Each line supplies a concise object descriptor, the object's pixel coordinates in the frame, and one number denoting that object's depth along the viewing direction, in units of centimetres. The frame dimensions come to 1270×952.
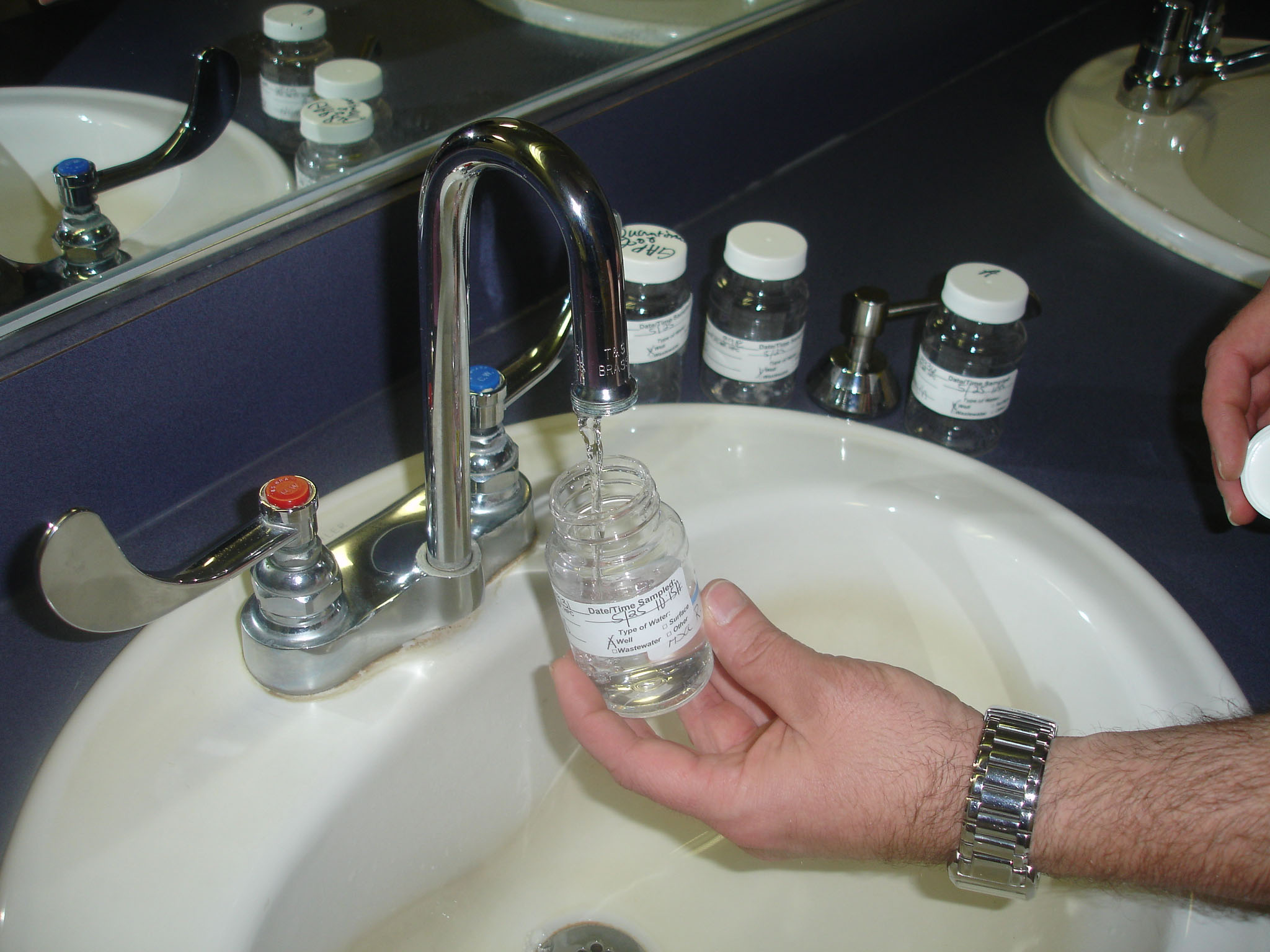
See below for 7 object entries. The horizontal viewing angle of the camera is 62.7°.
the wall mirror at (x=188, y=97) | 50
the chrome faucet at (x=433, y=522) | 34
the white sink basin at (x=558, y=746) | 44
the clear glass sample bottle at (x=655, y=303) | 63
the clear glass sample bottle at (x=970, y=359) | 64
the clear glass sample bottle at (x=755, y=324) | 66
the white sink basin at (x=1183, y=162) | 88
